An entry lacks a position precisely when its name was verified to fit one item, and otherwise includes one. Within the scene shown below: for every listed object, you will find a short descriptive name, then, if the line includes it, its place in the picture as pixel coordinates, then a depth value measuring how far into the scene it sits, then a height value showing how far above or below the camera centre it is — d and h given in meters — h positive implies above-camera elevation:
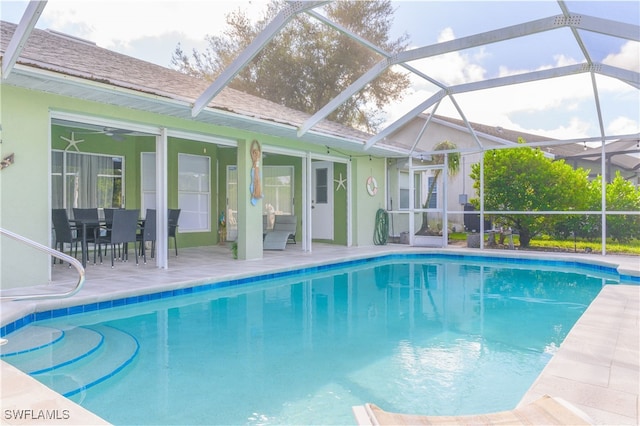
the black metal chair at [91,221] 7.89 -0.21
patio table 7.43 -0.36
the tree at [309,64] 18.67 +6.19
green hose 13.09 -0.60
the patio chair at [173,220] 9.45 -0.24
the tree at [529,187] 11.86 +0.55
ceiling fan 9.19 +1.58
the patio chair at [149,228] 8.36 -0.36
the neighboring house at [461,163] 11.65 +1.31
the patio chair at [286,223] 12.13 -0.40
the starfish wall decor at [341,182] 12.59 +0.71
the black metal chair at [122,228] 7.80 -0.35
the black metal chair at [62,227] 7.67 -0.32
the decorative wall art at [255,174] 9.17 +0.69
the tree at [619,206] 11.58 +0.05
